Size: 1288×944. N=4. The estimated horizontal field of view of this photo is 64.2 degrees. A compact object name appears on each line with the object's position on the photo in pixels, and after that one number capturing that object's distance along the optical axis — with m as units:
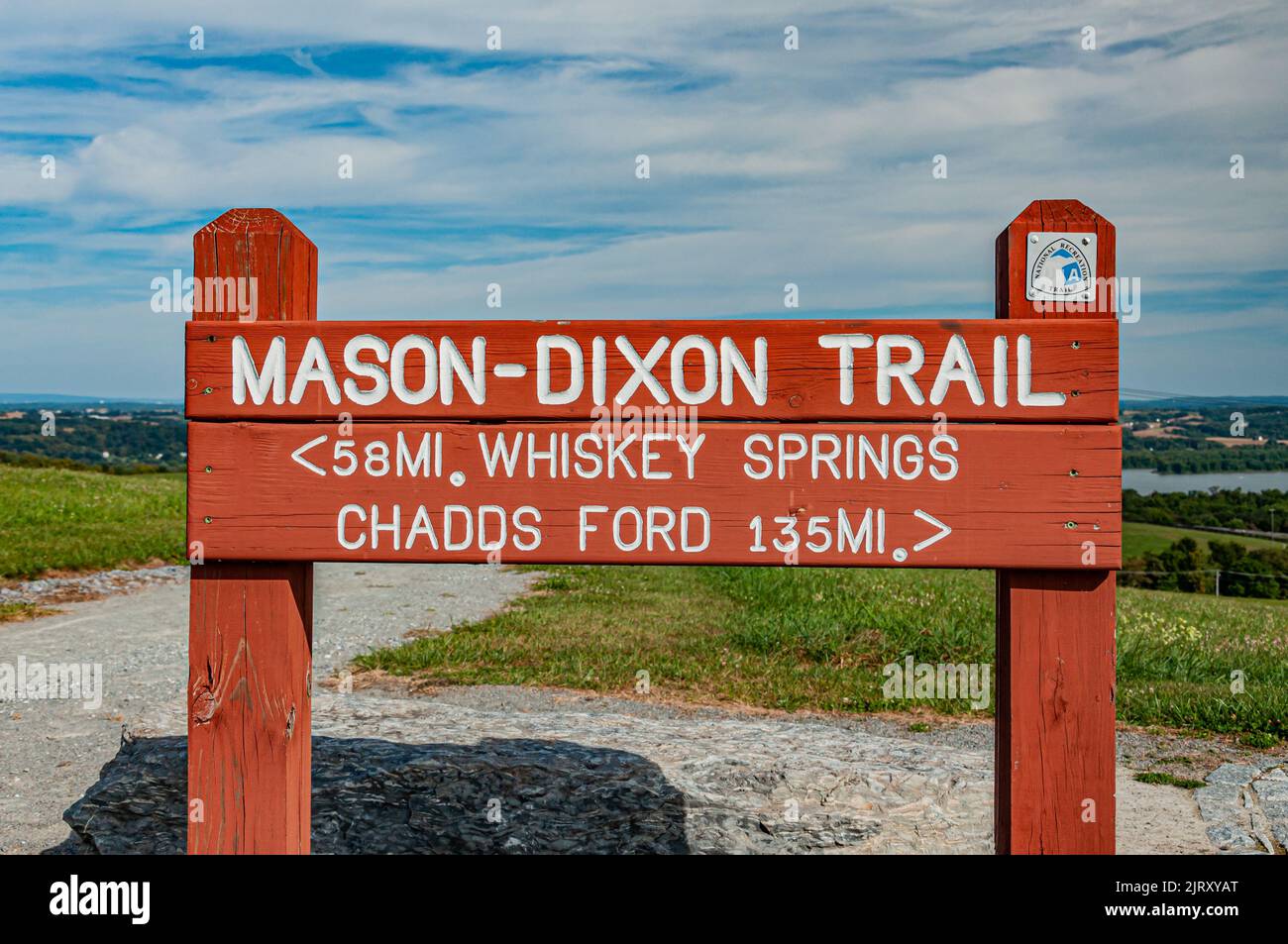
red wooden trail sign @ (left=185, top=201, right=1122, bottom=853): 2.90
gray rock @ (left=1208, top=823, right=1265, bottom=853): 4.87
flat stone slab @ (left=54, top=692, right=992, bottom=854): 4.54
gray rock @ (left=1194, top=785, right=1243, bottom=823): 5.36
